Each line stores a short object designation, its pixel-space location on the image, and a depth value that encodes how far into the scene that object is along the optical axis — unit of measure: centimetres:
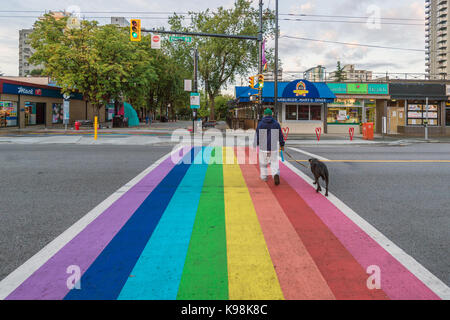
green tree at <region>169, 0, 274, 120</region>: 4016
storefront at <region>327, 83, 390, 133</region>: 2933
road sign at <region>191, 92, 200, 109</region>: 2461
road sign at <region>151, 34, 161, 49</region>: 1947
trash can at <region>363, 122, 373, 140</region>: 2220
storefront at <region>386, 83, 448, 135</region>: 2894
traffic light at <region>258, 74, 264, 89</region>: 1930
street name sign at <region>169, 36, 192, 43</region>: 1931
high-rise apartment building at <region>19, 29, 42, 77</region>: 12719
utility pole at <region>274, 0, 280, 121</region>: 2127
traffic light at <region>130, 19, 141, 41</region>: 1698
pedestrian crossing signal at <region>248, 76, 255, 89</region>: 2042
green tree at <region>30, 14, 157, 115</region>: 3039
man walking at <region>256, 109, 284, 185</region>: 791
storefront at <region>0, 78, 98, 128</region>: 3009
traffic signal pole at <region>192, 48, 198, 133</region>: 2566
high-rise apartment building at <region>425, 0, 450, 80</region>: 12938
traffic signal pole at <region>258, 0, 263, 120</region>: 1957
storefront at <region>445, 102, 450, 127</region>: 2941
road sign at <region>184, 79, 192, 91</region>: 2679
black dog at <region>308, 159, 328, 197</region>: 666
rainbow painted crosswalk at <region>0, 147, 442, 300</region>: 296
